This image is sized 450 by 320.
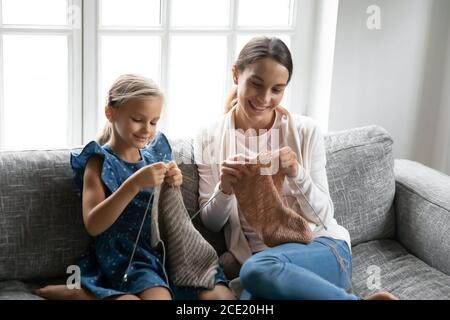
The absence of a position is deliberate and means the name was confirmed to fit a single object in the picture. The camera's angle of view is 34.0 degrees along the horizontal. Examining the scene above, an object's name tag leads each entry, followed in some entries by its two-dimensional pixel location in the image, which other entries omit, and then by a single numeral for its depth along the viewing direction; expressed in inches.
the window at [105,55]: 84.7
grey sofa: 70.1
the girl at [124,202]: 65.2
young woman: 65.0
